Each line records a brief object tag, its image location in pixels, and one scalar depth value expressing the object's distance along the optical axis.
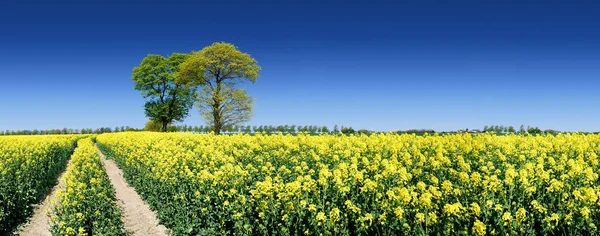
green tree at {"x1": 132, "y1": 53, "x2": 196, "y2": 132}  58.66
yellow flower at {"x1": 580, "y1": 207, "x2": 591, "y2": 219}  5.25
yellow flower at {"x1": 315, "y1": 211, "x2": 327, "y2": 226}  6.05
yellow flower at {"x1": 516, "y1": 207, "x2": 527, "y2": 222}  5.25
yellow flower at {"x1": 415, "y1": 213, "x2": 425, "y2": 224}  5.47
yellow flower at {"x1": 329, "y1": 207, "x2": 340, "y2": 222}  6.04
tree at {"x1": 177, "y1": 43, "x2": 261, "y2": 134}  44.94
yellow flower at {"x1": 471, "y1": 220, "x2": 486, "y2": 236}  5.12
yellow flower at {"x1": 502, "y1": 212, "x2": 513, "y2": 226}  5.18
